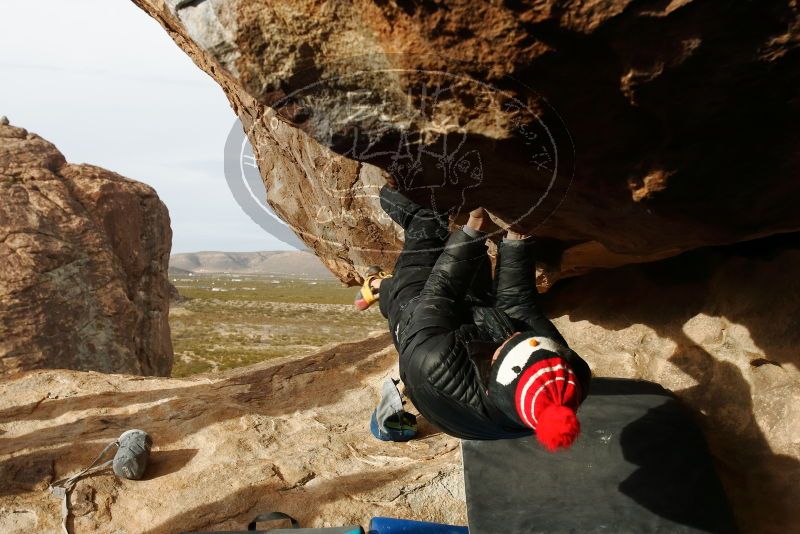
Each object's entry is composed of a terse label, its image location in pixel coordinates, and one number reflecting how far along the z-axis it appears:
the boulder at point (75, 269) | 10.95
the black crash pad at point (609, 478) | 3.37
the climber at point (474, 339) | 2.12
